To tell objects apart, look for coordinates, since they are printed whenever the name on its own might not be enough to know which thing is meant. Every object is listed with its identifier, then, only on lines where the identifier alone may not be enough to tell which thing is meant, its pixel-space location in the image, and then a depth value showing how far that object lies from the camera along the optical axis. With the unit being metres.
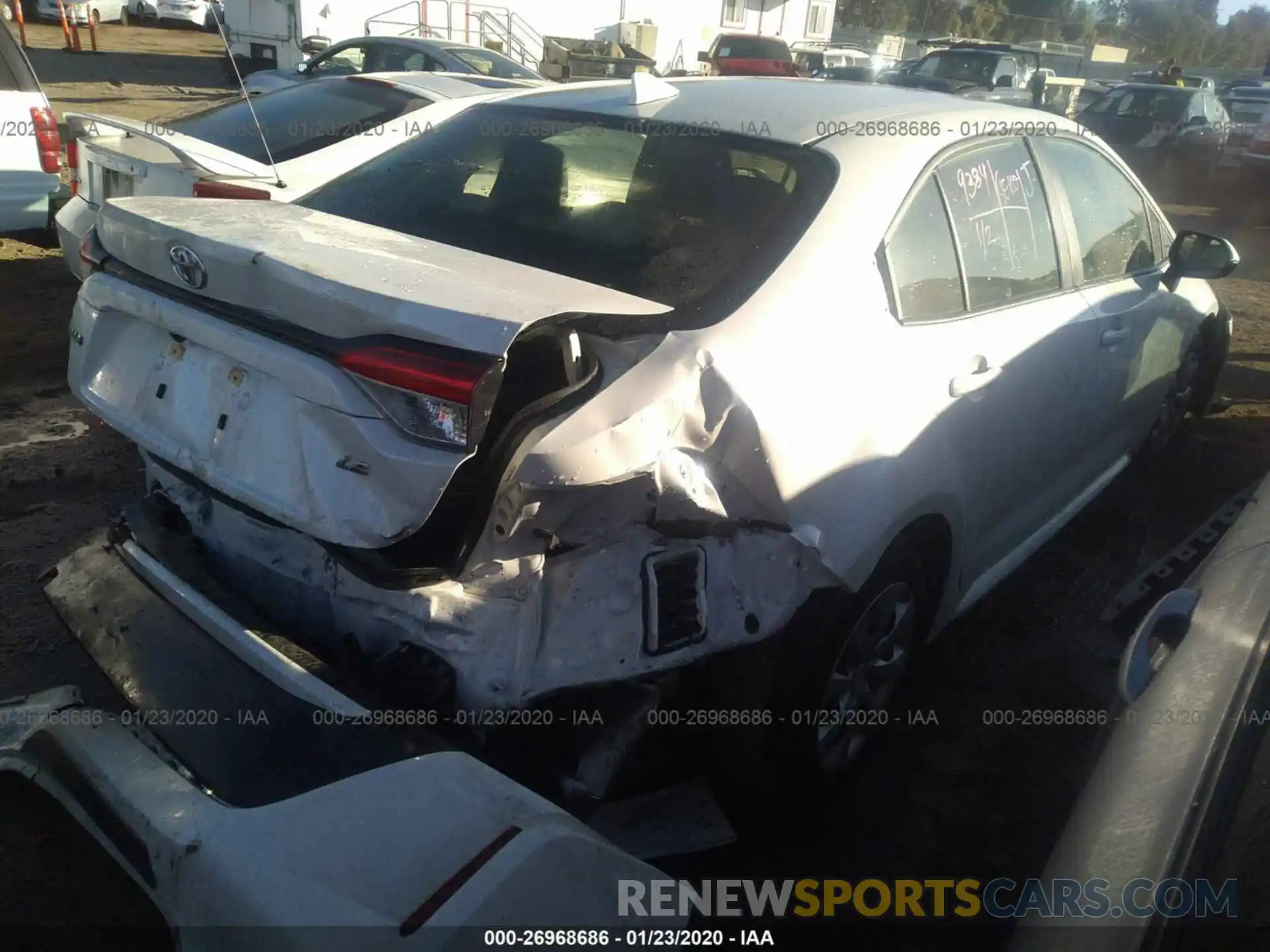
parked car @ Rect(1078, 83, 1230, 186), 14.66
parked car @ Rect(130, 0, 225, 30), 24.70
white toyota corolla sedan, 1.83
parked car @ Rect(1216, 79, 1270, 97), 19.34
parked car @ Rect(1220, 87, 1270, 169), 14.59
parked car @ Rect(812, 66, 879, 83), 19.16
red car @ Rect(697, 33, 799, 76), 20.81
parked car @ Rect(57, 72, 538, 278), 4.64
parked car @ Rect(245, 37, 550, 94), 11.12
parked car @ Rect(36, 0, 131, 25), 23.81
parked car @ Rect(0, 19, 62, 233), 6.51
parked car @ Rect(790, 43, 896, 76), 23.80
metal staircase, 18.19
